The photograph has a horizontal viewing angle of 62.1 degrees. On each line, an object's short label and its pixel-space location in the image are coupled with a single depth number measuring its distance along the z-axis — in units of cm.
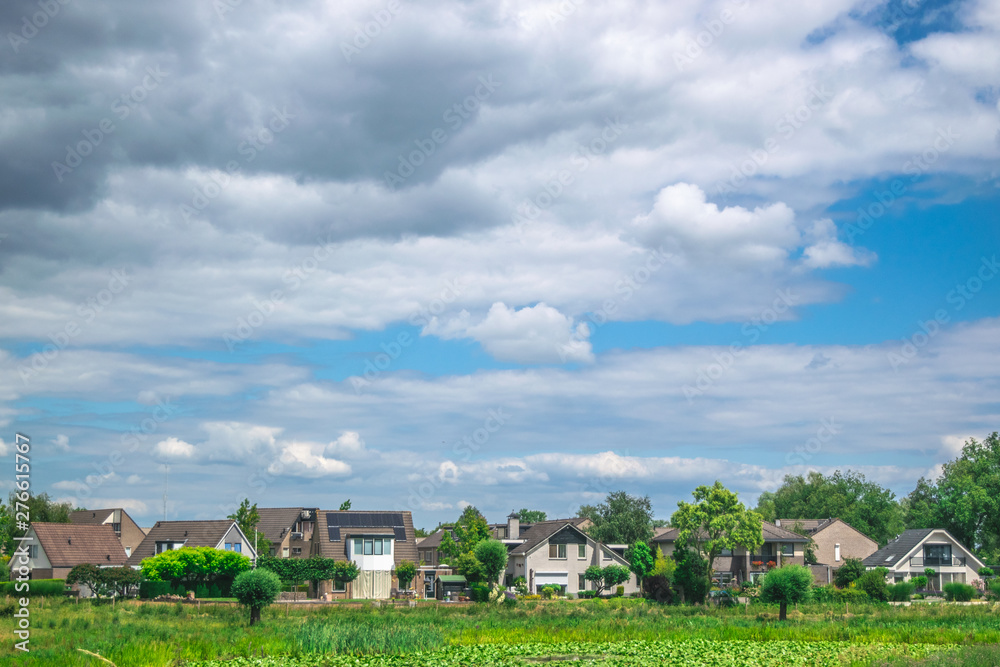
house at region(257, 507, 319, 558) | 8975
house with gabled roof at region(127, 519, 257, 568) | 7056
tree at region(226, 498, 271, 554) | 8000
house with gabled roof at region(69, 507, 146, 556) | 10000
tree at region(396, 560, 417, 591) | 6931
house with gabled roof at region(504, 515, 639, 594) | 7262
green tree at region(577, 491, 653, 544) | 10194
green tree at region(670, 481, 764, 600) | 7112
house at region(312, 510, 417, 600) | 6856
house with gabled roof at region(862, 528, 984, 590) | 8294
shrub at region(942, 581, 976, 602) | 6391
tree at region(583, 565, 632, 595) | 7019
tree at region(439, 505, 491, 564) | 7650
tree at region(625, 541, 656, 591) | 6888
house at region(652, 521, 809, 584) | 8350
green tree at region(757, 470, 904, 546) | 11331
